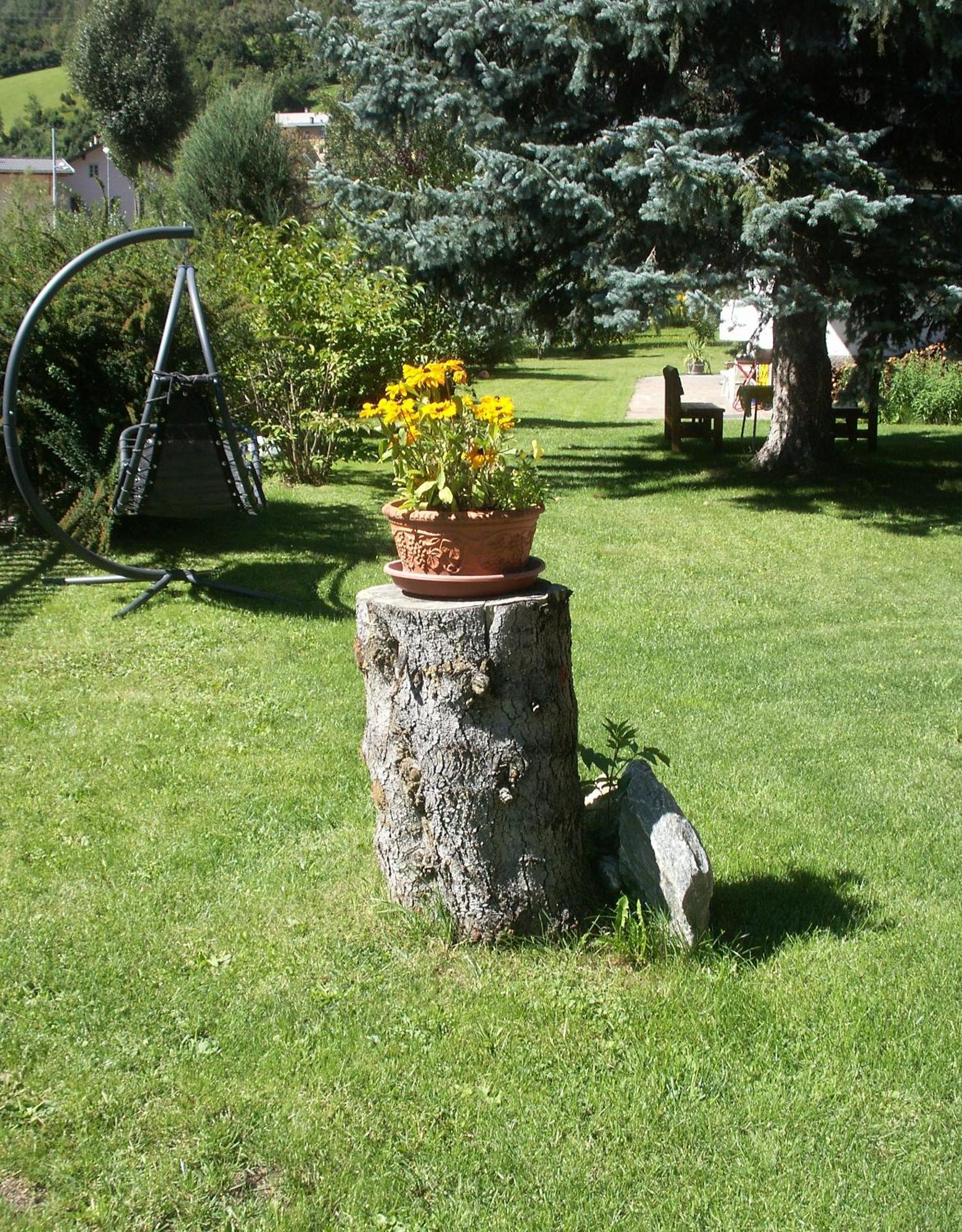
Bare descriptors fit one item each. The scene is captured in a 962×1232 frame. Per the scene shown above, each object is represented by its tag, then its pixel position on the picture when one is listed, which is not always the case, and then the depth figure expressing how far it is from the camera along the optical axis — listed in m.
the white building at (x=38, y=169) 52.88
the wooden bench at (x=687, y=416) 14.87
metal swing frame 6.62
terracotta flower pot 3.40
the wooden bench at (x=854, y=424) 13.95
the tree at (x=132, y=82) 47.22
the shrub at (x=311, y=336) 12.05
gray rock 3.33
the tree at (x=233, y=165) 22.84
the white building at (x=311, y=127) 30.72
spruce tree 9.91
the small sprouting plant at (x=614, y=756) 3.79
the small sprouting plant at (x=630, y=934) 3.39
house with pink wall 63.84
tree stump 3.30
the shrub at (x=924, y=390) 18.25
